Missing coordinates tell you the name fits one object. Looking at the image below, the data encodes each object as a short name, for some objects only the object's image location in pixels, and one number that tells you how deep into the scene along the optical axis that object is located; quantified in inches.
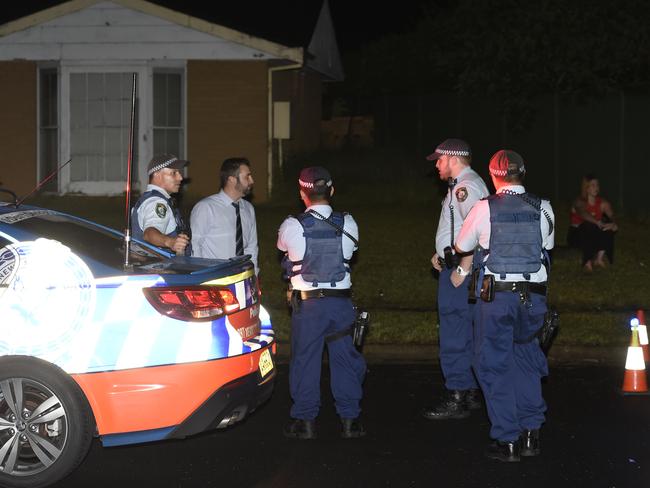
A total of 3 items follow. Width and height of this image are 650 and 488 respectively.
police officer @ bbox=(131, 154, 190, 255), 320.8
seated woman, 558.3
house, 844.6
